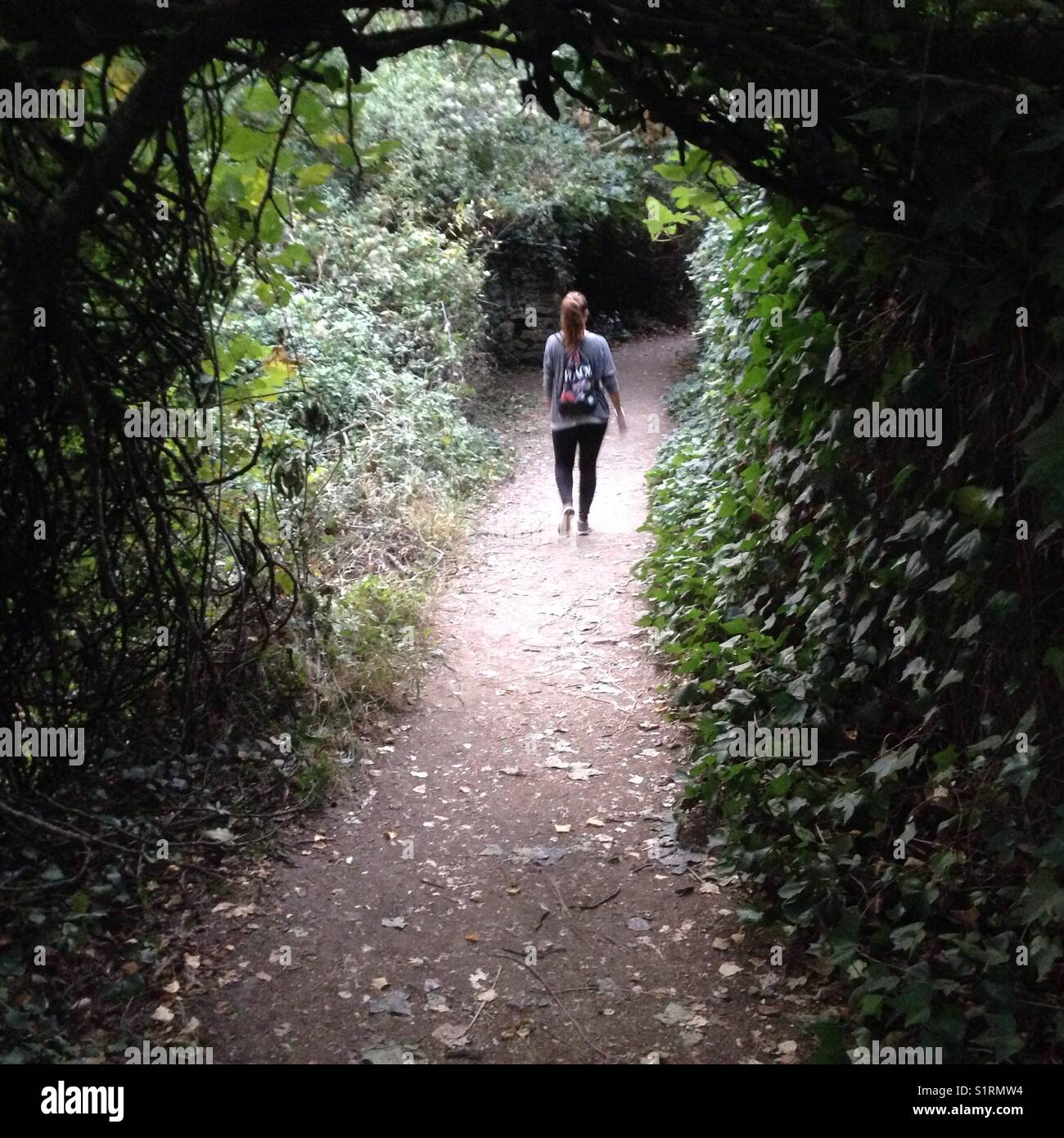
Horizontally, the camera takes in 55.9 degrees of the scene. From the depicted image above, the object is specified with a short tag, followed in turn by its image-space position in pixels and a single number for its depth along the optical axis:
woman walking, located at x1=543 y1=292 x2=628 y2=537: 8.57
